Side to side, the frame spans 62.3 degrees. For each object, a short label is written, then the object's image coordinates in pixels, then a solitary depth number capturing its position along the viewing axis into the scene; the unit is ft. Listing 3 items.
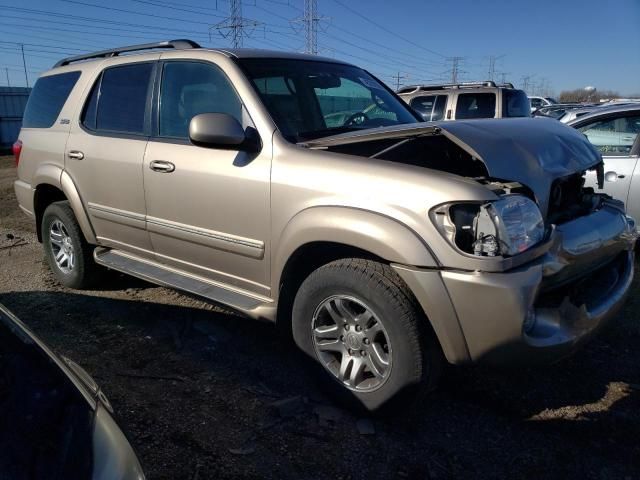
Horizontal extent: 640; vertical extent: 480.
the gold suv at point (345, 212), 7.70
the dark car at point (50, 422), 4.38
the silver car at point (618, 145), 17.29
